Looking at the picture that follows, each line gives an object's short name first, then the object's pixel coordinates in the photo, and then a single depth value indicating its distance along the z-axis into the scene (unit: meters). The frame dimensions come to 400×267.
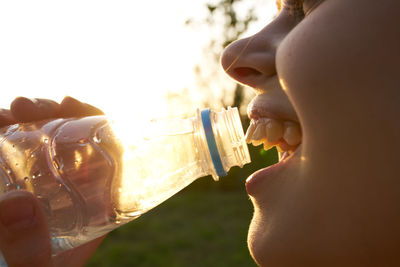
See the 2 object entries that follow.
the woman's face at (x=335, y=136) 0.22
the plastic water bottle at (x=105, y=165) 0.28
